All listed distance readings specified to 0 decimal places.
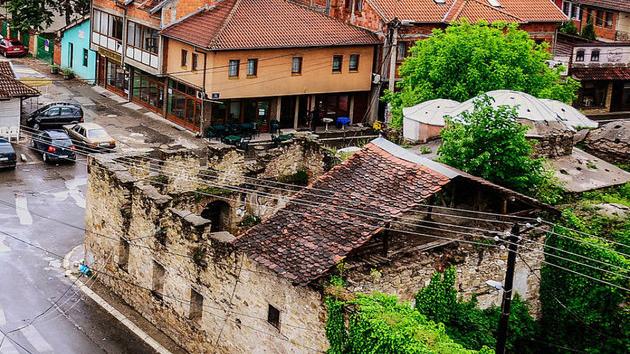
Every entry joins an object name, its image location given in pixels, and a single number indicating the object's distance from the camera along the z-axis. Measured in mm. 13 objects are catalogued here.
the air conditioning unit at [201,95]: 57344
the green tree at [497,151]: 30172
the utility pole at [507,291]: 22531
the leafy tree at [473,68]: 46031
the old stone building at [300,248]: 26141
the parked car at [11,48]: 76938
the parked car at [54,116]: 56594
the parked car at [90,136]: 52719
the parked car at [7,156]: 49269
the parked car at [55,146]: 51019
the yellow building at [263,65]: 57375
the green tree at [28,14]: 76375
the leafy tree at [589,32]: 78688
